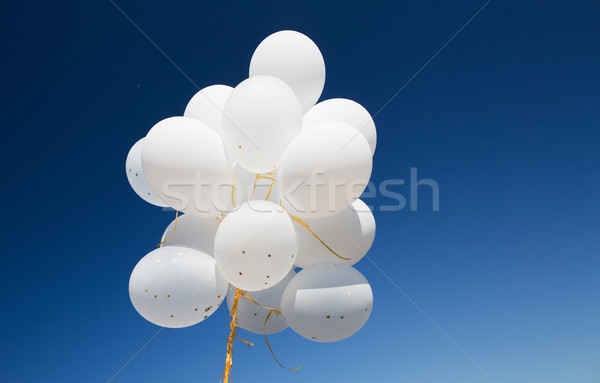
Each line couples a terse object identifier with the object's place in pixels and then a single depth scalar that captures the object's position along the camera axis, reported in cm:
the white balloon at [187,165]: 145
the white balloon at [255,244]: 133
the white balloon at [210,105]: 170
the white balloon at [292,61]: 172
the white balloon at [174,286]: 144
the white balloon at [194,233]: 162
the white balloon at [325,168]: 136
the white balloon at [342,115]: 168
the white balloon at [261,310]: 176
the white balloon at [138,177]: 182
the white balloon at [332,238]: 160
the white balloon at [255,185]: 162
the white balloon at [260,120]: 142
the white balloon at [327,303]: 142
